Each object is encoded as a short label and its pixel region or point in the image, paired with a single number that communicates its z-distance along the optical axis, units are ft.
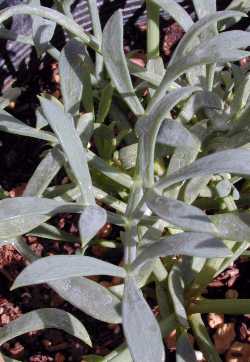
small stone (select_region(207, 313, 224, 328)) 0.88
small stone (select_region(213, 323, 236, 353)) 0.87
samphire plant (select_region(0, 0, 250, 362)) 0.53
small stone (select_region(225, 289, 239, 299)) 0.90
